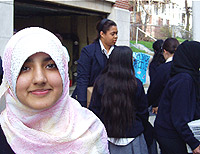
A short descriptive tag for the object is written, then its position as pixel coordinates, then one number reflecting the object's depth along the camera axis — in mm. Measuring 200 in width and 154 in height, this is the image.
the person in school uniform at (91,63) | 3828
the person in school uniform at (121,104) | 2891
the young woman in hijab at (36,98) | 1398
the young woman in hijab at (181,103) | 2850
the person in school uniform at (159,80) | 3953
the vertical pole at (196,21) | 3660
